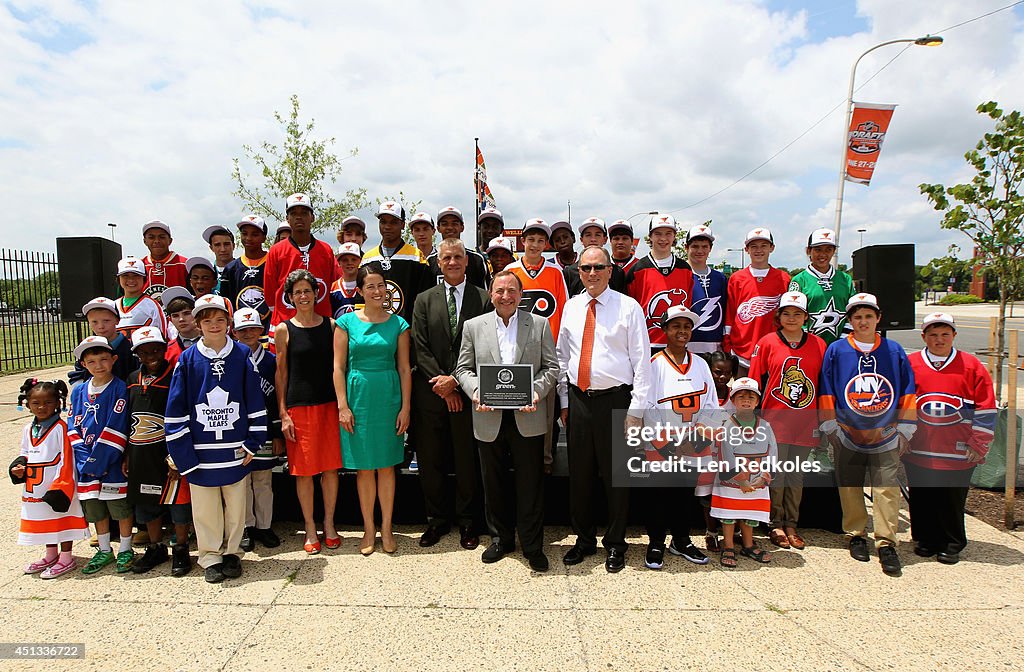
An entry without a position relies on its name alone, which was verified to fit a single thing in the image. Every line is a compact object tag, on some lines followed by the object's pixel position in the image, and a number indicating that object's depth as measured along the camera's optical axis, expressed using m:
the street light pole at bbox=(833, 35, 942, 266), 13.95
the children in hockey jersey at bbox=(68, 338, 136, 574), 4.07
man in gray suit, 4.11
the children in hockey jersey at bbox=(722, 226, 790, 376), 5.17
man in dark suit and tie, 4.43
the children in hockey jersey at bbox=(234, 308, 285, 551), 4.47
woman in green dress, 4.29
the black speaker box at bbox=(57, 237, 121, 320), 7.68
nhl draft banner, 13.41
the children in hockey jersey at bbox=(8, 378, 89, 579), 4.03
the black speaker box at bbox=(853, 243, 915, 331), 6.40
